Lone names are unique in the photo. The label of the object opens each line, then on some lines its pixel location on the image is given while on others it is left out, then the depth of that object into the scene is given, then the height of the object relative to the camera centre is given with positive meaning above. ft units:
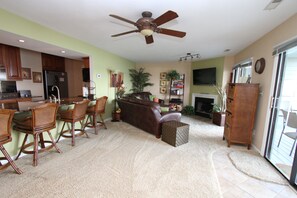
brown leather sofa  10.75 -2.66
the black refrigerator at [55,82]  15.53 -0.04
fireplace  17.54 -2.36
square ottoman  9.28 -3.41
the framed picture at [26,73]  13.84 +0.81
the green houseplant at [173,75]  19.40 +1.48
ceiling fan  5.91 +2.83
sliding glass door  7.43 -1.03
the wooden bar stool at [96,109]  10.91 -2.15
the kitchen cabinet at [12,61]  11.48 +1.68
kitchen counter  7.23 -1.42
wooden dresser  8.76 -1.63
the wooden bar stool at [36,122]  6.58 -2.08
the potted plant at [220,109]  14.16 -2.58
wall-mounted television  16.85 +1.31
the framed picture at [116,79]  15.76 +0.54
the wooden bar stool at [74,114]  8.84 -2.13
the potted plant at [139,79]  20.83 +0.78
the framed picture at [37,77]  14.76 +0.45
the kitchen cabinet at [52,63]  15.51 +2.33
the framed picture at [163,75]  21.24 +1.55
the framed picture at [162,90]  21.52 -0.83
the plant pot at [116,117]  15.10 -3.78
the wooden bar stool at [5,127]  5.42 -1.98
